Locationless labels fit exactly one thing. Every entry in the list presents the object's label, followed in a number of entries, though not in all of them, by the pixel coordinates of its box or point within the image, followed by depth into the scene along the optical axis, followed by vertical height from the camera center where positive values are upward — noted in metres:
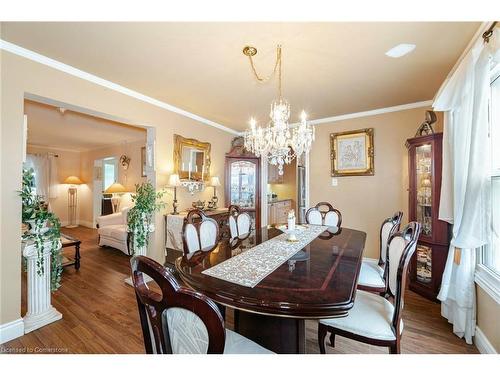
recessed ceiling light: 1.84 +1.16
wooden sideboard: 3.04 -0.59
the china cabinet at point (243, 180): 4.31 +0.10
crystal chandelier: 2.07 +0.47
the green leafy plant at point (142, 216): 2.71 -0.38
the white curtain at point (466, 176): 1.58 +0.07
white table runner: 1.22 -0.50
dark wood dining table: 0.96 -0.52
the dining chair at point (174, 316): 0.66 -0.42
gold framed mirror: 3.37 +0.44
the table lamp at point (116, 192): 5.31 -0.16
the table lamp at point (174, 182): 3.13 +0.05
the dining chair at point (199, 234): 1.85 -0.45
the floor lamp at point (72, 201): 6.74 -0.47
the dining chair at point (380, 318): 1.22 -0.79
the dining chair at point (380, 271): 1.84 -0.81
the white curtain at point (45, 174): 6.09 +0.34
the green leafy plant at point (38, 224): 1.89 -0.34
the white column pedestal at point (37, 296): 1.95 -1.01
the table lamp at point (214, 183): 3.90 +0.03
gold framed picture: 3.49 +0.53
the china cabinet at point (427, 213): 2.42 -0.34
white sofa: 3.92 -0.85
